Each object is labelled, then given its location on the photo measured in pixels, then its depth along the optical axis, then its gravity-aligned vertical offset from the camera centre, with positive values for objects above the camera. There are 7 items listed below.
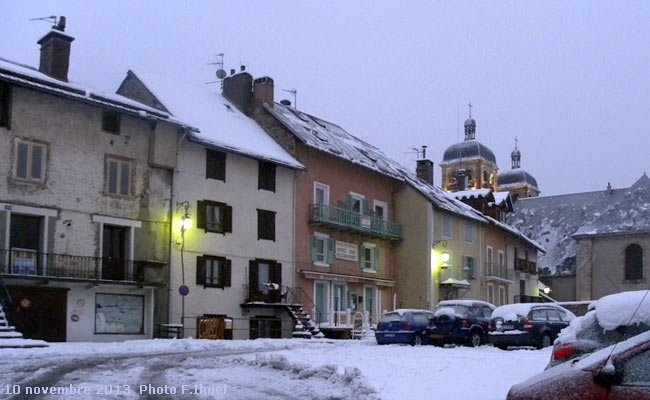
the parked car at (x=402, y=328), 27.25 -1.37
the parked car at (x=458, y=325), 26.62 -1.22
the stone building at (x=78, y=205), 26.81 +2.92
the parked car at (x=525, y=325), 24.84 -1.14
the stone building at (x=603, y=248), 63.16 +3.51
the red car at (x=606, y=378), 6.13 -0.70
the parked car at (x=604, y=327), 11.34 -0.53
